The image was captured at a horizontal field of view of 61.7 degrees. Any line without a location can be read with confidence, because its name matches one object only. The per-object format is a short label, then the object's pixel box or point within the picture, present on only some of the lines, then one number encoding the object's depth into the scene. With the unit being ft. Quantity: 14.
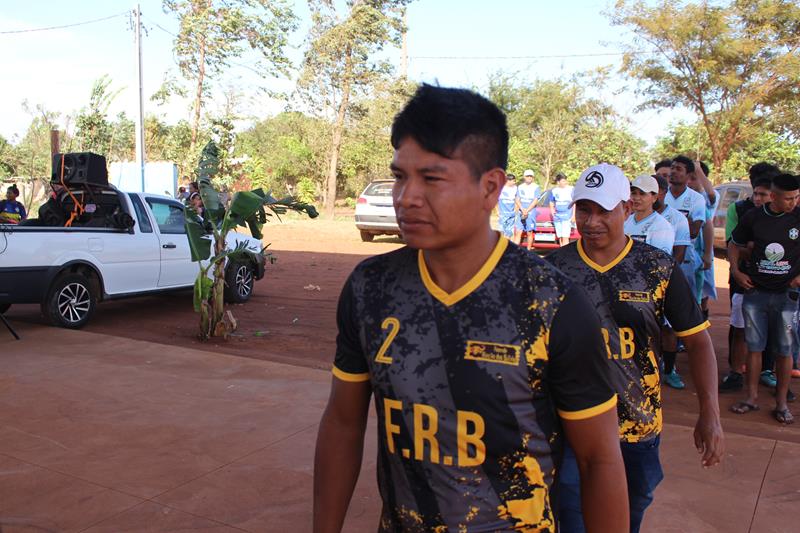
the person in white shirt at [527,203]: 47.52
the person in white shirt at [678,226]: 18.88
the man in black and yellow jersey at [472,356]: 4.70
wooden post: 59.21
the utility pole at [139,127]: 77.05
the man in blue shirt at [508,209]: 48.70
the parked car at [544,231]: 48.54
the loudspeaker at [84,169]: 30.32
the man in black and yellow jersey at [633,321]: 8.30
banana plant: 26.32
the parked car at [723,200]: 51.64
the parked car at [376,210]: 59.82
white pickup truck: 25.61
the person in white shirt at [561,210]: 46.68
